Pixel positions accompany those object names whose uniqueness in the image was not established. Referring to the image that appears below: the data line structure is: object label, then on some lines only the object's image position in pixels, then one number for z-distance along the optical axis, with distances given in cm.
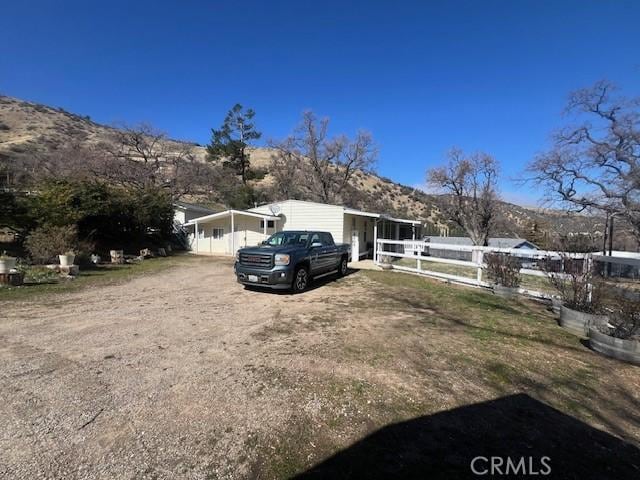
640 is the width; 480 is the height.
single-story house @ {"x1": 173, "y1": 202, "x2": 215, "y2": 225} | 2623
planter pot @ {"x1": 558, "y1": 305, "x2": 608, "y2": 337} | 555
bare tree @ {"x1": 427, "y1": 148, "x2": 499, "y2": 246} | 3117
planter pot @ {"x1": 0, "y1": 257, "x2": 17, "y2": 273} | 852
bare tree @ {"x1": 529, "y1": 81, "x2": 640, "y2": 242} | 1748
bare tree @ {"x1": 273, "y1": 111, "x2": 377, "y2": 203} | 3647
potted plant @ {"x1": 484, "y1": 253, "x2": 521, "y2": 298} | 857
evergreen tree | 4197
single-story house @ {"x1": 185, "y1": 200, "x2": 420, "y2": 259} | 1936
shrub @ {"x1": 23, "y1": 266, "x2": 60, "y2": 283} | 961
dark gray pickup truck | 845
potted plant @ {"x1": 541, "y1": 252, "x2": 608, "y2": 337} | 570
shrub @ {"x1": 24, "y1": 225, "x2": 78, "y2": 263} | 1170
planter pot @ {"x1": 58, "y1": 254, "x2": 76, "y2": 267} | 1078
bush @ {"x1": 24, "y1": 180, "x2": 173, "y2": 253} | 1459
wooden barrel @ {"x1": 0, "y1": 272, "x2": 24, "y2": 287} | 855
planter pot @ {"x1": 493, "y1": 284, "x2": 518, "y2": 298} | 847
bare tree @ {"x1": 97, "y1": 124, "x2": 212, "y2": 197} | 3020
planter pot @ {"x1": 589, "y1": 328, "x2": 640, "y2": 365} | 452
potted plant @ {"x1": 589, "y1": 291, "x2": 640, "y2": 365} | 456
